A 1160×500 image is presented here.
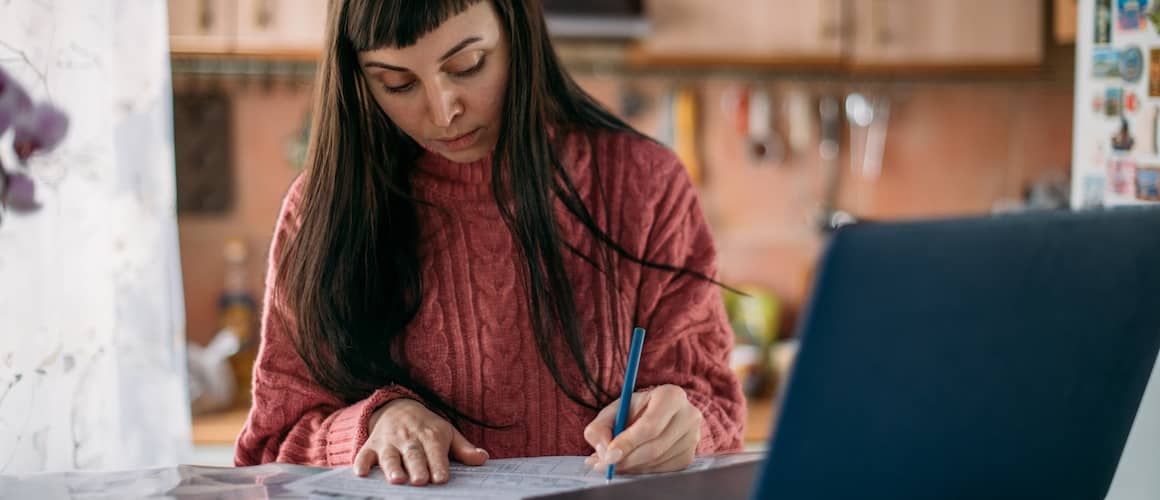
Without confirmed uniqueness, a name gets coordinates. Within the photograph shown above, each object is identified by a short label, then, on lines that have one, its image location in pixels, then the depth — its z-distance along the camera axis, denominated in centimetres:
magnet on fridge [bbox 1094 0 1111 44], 112
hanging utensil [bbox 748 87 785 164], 279
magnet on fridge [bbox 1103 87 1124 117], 112
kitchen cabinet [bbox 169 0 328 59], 236
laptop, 53
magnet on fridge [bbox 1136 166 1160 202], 106
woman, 102
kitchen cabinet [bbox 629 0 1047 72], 253
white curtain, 113
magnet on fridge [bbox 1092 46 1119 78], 112
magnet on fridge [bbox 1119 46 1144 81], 109
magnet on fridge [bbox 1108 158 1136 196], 110
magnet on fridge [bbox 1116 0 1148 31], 107
